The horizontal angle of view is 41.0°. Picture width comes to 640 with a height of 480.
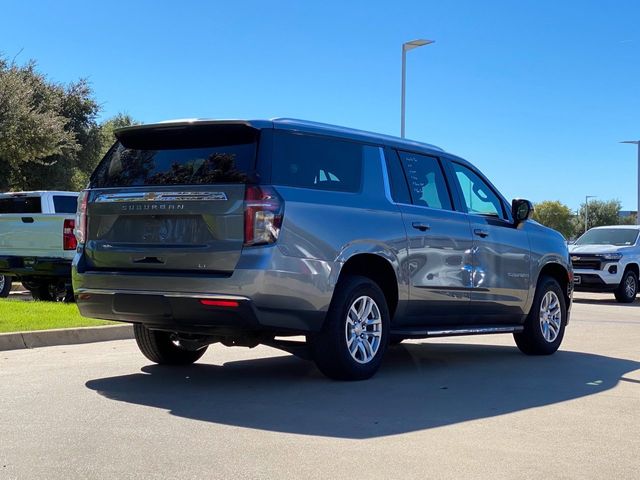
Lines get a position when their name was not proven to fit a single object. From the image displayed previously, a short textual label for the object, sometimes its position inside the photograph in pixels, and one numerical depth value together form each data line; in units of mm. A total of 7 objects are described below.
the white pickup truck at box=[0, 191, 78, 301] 13766
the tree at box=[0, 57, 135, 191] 22906
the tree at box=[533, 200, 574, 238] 103938
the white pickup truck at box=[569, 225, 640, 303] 19359
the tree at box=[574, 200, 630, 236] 94375
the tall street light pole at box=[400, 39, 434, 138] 23172
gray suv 6242
